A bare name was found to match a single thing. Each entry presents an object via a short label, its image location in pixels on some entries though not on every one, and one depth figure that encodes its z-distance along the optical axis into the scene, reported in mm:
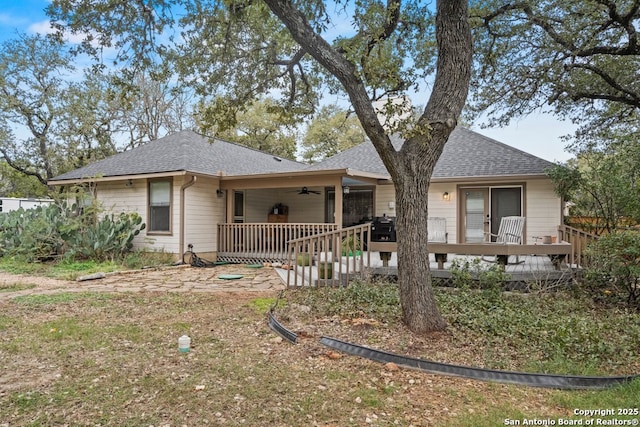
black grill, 10805
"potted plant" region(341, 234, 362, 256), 8773
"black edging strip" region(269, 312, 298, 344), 4234
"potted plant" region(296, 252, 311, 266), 8821
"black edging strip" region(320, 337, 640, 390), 3100
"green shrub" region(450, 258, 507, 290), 5996
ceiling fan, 12973
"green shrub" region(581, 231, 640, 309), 5336
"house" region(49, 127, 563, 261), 10266
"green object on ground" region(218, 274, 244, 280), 8591
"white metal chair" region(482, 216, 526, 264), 8242
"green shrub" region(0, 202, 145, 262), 10586
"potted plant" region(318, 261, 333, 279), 6773
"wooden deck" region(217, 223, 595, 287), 6555
